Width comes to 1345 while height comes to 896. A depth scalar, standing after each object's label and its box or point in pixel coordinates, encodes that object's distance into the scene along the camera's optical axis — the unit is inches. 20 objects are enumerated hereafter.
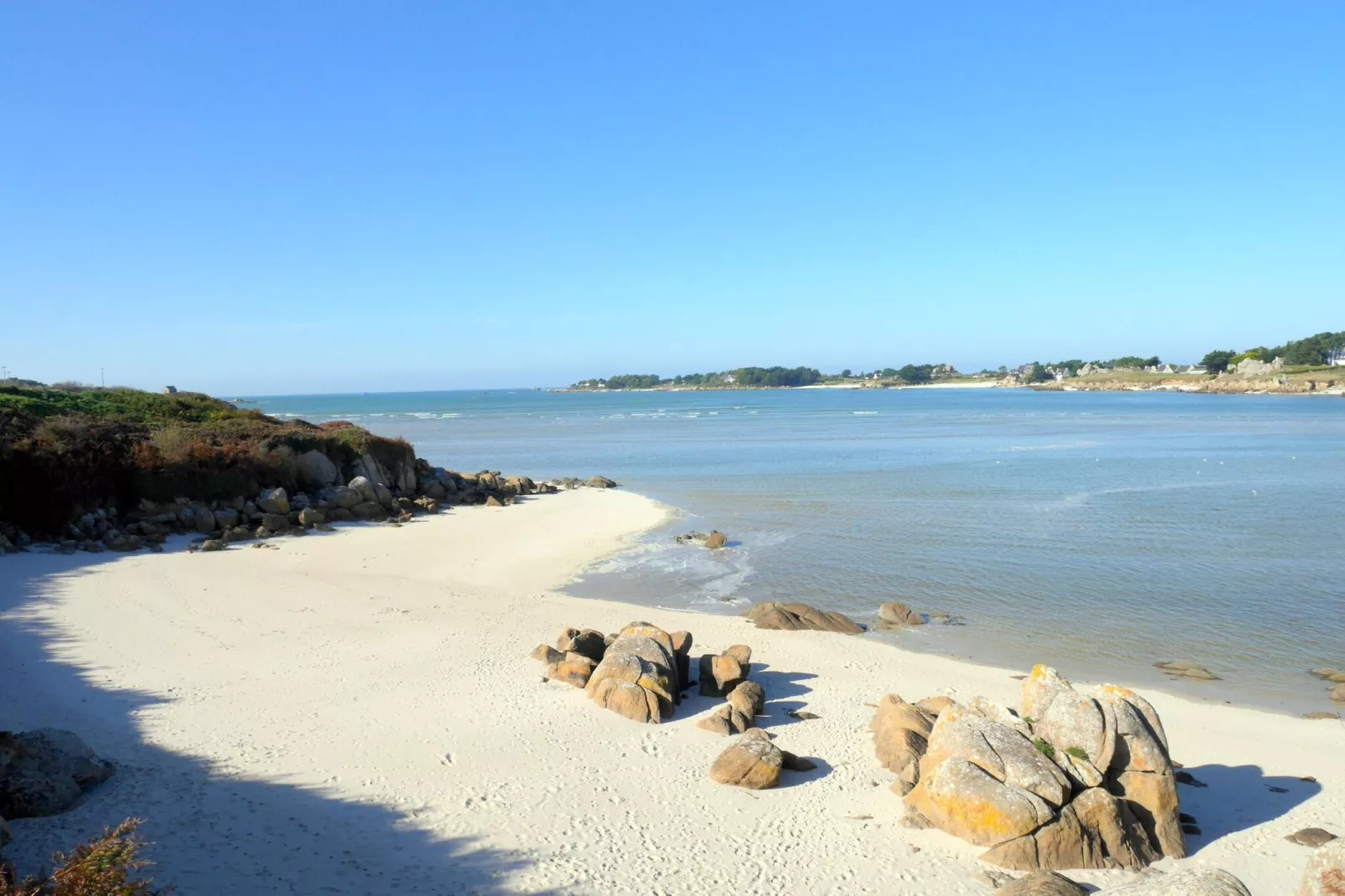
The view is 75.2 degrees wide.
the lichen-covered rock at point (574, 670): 451.5
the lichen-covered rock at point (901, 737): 347.6
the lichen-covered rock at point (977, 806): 295.0
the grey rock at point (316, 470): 1072.2
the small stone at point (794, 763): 362.3
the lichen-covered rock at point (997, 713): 322.0
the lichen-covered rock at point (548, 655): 477.1
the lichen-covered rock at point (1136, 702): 324.5
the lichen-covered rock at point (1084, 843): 290.2
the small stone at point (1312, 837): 309.6
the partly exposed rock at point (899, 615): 592.4
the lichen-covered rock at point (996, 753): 299.0
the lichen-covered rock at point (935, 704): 408.5
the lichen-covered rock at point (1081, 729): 312.5
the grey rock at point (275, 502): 934.4
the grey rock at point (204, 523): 868.6
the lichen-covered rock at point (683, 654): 456.8
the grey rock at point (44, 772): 290.7
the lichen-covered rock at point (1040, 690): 333.7
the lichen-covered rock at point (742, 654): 464.2
